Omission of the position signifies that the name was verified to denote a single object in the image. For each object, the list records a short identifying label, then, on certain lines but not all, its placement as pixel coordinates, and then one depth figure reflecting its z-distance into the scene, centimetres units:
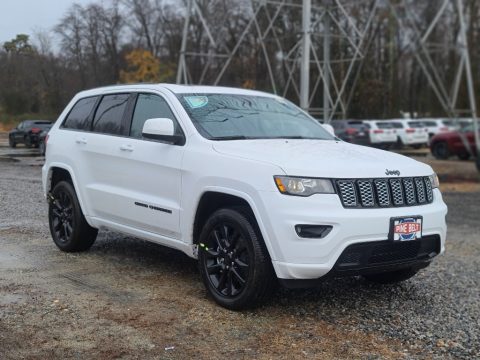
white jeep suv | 448
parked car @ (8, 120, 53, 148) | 1176
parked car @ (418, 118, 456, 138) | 3333
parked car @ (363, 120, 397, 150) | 2964
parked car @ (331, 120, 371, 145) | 2831
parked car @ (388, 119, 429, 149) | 3132
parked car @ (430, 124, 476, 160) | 2409
